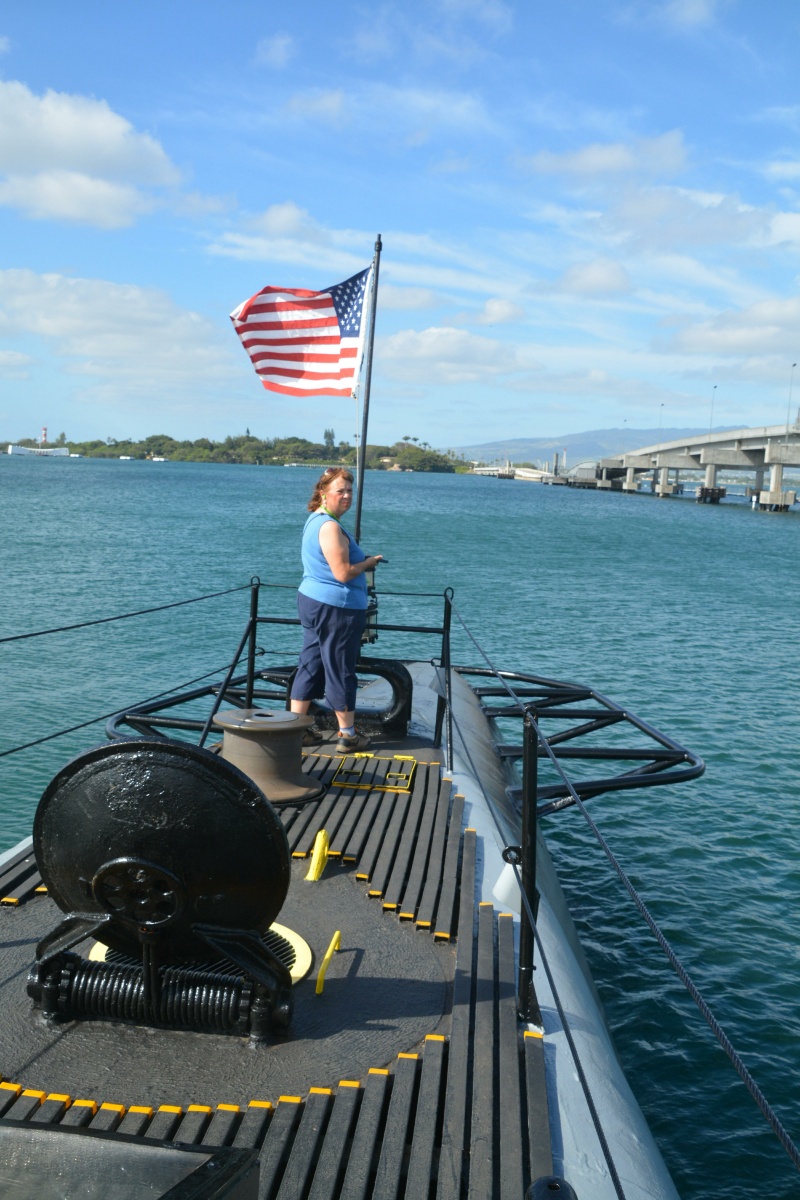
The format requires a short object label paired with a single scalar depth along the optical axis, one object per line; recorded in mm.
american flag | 11344
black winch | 4066
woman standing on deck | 7926
